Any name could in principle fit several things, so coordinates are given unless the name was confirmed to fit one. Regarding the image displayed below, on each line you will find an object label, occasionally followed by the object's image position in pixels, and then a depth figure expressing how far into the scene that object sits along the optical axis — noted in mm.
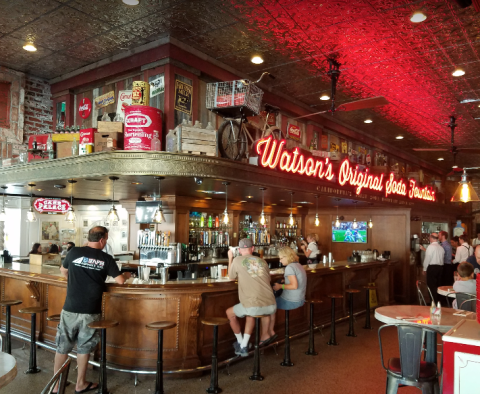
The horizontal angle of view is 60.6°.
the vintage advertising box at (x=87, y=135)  6188
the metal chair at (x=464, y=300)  5574
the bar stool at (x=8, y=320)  5734
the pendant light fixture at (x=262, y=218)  7313
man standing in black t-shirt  4680
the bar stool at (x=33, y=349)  5336
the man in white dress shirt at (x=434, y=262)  9641
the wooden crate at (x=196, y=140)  5730
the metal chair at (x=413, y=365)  3641
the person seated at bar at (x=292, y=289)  5938
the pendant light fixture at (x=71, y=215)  6732
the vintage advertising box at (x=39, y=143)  6934
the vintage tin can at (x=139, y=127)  5766
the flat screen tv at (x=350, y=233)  12242
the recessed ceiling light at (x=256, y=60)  6449
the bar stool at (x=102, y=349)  4602
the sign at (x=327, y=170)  6746
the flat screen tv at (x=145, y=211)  8656
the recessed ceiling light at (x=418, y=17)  4996
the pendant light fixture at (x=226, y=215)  6552
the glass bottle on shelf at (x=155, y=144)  5812
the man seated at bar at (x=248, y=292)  5379
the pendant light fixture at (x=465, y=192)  6121
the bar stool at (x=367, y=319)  8102
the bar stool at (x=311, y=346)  6316
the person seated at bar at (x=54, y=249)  10062
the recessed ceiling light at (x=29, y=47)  6159
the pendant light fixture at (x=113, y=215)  6302
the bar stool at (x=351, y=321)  7469
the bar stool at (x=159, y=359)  4672
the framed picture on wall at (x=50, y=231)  11891
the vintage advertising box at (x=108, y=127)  6137
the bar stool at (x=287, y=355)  5772
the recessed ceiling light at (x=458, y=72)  6771
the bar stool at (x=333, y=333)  6904
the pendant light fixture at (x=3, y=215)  7756
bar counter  5344
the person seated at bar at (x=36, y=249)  9303
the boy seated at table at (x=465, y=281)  5910
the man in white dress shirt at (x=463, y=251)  9812
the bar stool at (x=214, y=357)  4836
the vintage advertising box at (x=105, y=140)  6039
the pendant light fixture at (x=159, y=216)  6649
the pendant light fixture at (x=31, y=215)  7238
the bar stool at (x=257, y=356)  5242
